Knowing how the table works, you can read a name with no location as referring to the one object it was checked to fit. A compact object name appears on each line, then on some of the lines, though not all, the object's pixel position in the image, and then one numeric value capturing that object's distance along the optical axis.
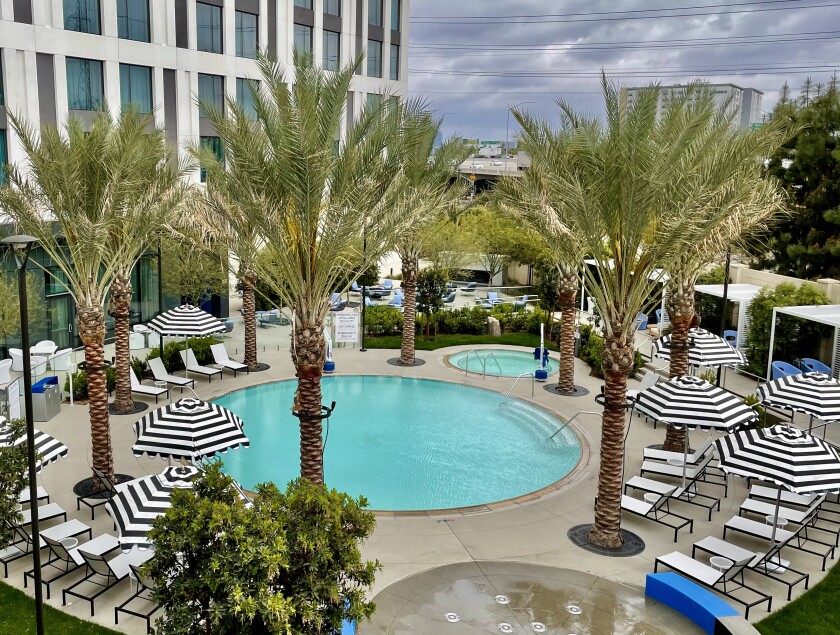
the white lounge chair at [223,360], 25.77
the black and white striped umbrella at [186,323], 23.30
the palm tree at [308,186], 12.79
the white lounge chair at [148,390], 22.44
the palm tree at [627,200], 12.49
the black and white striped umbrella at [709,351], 21.41
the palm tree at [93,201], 15.20
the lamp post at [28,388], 9.83
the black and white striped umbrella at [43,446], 13.14
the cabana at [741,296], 27.17
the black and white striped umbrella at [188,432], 14.61
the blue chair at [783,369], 23.06
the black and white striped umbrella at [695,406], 15.70
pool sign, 28.98
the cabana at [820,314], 22.41
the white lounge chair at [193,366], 24.78
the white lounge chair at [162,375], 23.33
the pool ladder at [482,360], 26.92
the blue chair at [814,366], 23.88
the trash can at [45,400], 20.09
